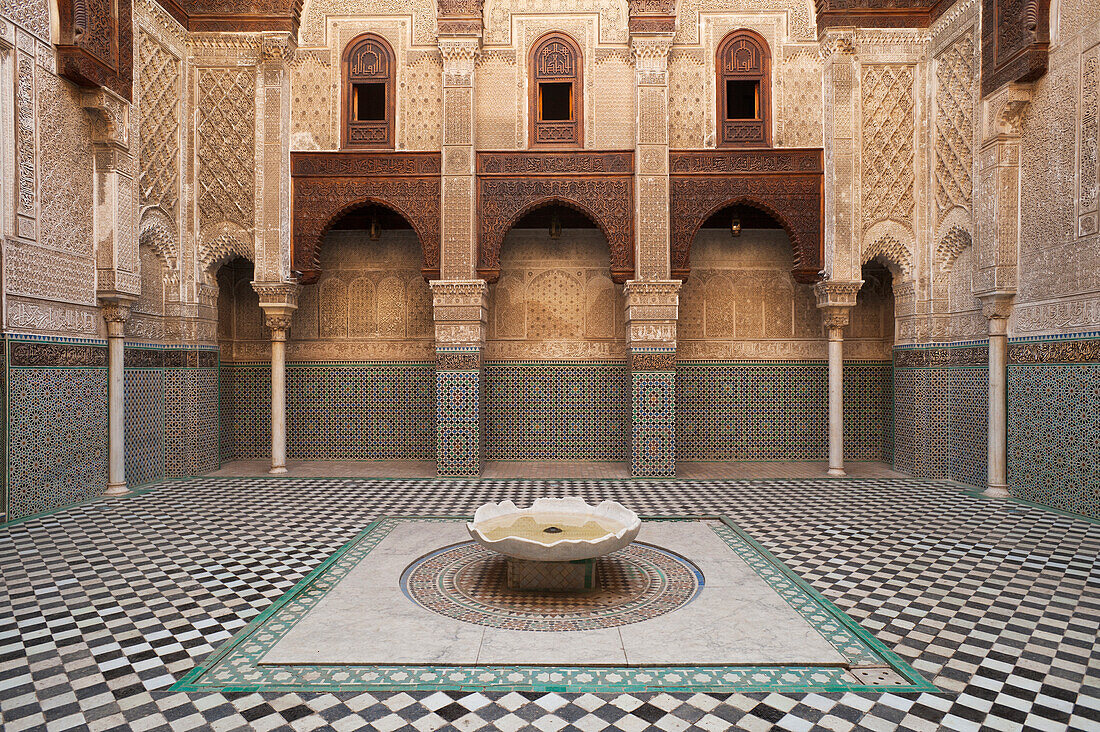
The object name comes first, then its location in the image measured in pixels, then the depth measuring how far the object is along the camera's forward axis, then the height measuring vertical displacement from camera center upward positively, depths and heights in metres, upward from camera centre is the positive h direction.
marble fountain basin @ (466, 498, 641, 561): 3.12 -0.94
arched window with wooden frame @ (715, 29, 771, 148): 7.15 +3.44
